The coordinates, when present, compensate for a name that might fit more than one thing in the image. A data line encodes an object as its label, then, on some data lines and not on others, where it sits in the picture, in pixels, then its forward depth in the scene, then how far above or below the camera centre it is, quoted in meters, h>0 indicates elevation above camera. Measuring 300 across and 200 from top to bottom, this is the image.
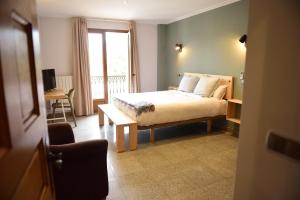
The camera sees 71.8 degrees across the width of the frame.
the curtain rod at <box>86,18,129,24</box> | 5.28 +1.23
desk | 3.92 -0.52
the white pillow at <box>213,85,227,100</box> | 4.01 -0.48
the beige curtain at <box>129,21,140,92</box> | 5.64 +0.15
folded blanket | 3.27 -0.62
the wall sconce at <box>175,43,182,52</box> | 5.39 +0.52
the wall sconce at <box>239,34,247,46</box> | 3.35 +0.45
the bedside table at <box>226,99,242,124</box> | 3.85 -0.80
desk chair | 4.36 -0.77
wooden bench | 3.09 -0.94
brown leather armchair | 1.62 -0.84
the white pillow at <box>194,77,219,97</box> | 4.12 -0.38
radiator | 5.16 -0.38
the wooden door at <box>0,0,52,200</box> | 0.55 -0.13
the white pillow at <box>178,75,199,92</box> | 4.62 -0.36
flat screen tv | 4.31 -0.25
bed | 3.36 -0.70
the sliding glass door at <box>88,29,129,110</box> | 5.53 +0.15
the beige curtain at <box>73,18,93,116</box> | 5.08 -0.06
